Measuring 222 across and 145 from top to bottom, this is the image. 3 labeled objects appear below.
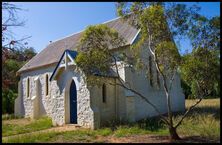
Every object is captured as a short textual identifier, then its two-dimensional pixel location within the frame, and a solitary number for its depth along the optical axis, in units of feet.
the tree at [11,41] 31.06
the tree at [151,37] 43.06
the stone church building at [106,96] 58.13
